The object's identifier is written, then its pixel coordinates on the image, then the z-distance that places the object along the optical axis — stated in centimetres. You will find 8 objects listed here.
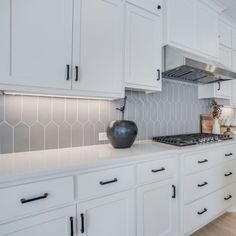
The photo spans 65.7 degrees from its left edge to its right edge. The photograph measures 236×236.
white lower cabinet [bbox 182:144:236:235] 169
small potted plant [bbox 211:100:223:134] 282
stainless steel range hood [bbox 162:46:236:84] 179
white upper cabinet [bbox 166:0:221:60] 190
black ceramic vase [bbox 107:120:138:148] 154
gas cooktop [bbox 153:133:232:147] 173
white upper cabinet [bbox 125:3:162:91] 160
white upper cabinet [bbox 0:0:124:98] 109
